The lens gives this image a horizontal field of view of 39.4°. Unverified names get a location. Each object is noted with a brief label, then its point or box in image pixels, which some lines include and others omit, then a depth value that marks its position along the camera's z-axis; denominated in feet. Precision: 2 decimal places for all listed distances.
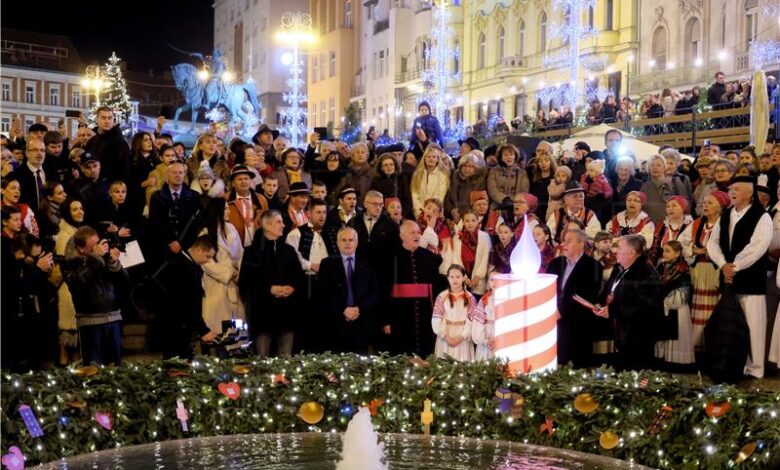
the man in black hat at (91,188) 35.53
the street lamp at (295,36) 121.60
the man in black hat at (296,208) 37.45
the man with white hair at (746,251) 32.91
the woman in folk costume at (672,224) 35.78
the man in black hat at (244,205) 36.70
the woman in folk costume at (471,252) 36.58
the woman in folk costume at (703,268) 34.47
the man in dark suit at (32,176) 36.01
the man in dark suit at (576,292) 33.96
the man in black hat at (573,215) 38.09
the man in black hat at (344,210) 37.40
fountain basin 20.20
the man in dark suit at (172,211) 35.32
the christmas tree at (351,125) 143.18
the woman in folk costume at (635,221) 36.86
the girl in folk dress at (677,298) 34.63
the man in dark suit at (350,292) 34.81
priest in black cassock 35.53
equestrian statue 105.19
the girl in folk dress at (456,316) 33.51
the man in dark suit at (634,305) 33.47
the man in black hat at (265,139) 47.73
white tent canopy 53.36
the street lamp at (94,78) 149.67
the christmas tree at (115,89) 142.41
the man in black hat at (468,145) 46.55
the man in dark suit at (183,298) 32.65
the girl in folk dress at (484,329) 32.86
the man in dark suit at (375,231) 36.06
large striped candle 23.20
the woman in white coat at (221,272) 34.22
